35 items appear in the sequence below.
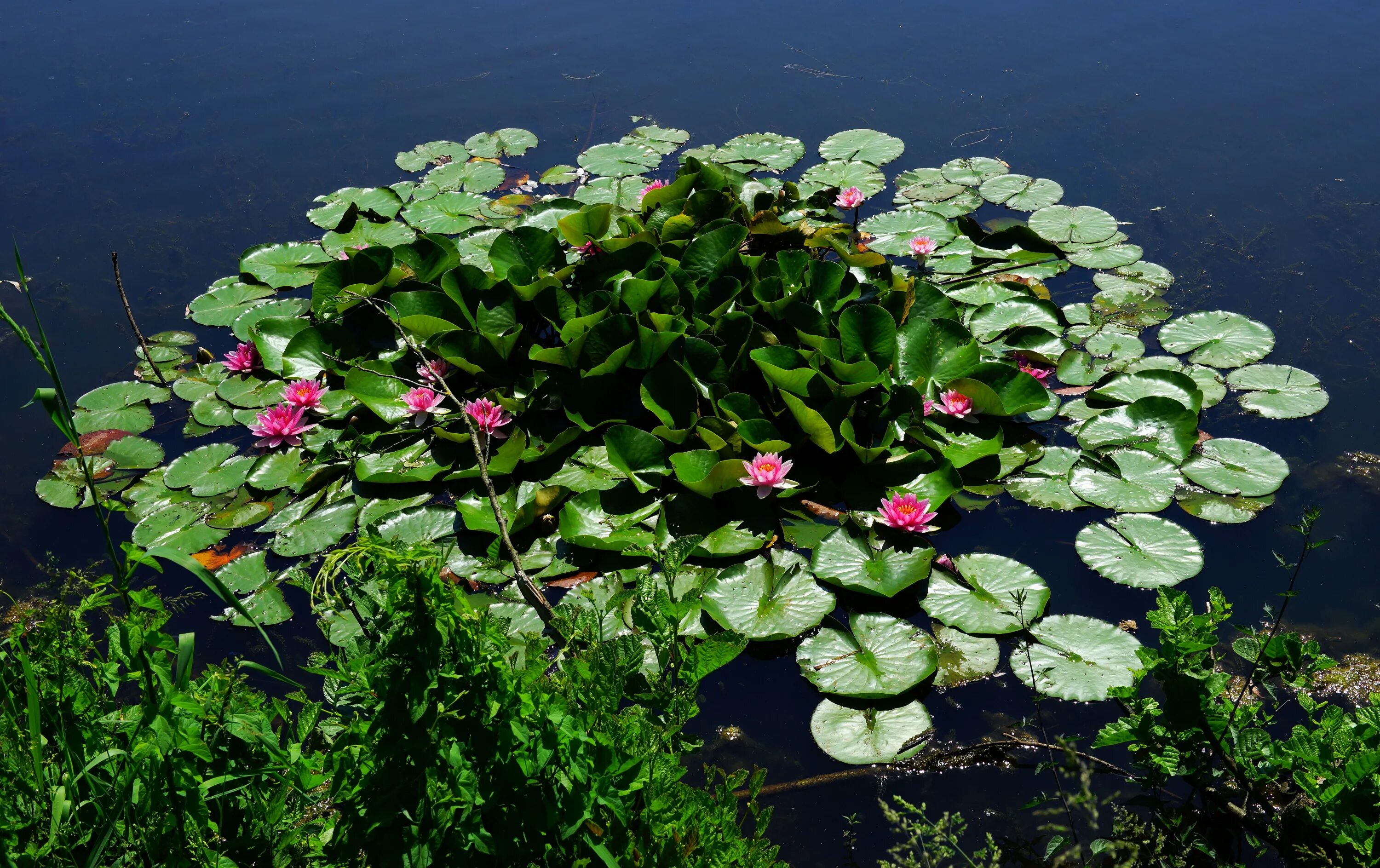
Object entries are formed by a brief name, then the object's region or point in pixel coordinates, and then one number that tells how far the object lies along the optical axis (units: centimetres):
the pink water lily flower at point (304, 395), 407
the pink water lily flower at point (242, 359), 447
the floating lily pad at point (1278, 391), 396
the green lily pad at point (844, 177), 568
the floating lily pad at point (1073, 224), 515
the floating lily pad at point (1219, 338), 427
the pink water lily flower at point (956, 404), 378
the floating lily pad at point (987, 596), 308
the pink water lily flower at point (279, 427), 396
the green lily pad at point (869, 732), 273
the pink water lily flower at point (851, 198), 496
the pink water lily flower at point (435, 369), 398
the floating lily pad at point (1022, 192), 546
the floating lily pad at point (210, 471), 385
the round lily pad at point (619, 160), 600
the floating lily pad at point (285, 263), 512
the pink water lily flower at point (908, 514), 334
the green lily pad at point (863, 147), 600
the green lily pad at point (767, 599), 309
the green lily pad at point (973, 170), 573
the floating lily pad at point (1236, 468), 357
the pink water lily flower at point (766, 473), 342
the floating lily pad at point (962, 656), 296
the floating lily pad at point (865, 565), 318
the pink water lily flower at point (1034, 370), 420
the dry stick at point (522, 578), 250
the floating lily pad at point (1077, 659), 285
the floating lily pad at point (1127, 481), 354
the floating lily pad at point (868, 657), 289
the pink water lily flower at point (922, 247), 482
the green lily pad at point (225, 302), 493
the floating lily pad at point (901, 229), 510
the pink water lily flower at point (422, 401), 392
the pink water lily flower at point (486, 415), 379
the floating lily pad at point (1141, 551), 325
